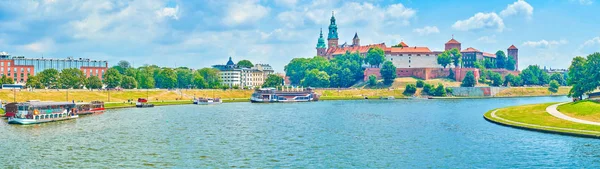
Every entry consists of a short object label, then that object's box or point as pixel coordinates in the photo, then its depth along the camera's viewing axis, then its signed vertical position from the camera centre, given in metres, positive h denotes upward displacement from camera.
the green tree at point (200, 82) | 193.50 +2.79
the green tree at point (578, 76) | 107.80 +2.07
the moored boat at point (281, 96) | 160.38 -1.31
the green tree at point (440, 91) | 198.75 -0.58
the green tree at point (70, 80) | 155.50 +3.02
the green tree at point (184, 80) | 197.62 +3.50
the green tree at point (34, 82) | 149.38 +2.41
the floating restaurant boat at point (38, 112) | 85.86 -2.68
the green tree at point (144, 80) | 183.25 +3.25
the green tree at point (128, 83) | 166.88 +2.34
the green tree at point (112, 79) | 164.62 +3.38
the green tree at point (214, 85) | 194.02 +1.90
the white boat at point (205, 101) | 145.75 -2.17
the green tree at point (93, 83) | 160.12 +2.31
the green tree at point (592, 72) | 106.06 +2.61
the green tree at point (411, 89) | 198.75 +0.12
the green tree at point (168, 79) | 187.00 +3.66
